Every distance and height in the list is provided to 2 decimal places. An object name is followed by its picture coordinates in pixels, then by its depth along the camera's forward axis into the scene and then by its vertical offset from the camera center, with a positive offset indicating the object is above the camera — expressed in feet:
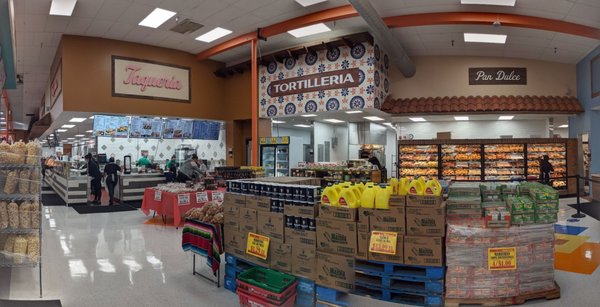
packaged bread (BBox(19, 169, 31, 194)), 12.82 -0.86
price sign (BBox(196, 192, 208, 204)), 24.29 -2.72
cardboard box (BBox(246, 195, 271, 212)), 12.10 -1.59
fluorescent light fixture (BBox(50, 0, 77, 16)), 25.54 +10.99
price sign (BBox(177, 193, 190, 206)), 23.65 -2.77
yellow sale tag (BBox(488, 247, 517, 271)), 11.26 -3.27
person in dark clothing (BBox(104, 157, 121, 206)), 34.55 -1.69
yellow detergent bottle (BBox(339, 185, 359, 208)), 10.78 -1.31
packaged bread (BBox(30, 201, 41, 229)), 12.73 -1.97
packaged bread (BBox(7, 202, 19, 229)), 12.50 -1.98
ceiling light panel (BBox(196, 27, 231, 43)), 32.76 +11.45
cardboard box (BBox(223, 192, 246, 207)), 12.99 -1.56
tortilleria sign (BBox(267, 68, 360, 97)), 33.04 +7.23
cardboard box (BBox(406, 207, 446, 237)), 10.68 -1.98
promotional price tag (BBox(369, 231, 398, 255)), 10.57 -2.55
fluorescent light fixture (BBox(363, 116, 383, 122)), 37.76 +3.97
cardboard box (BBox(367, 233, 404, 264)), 10.74 -3.03
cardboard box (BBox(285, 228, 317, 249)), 10.89 -2.52
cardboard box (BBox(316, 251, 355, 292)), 10.23 -3.34
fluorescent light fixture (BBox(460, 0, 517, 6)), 24.30 +10.40
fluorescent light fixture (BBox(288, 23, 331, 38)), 30.76 +11.09
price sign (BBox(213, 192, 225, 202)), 25.08 -2.73
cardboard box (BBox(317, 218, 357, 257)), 10.61 -2.41
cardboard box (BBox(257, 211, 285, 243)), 11.51 -2.26
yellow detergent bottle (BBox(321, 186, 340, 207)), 11.00 -1.23
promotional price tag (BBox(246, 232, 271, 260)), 11.71 -2.95
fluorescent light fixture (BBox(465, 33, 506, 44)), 30.27 +9.99
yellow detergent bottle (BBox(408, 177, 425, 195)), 10.94 -1.00
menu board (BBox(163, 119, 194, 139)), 40.11 +3.21
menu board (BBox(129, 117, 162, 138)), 37.60 +3.19
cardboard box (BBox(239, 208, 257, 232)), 12.47 -2.23
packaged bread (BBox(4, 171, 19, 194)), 12.60 -0.85
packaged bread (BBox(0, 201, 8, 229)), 12.38 -1.95
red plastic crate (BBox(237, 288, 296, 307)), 9.64 -3.98
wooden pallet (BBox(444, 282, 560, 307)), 11.25 -4.59
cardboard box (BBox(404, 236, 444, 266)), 10.69 -2.85
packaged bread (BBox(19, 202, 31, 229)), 12.64 -2.04
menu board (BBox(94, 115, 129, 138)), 35.35 +3.20
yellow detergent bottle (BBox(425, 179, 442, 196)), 10.85 -1.03
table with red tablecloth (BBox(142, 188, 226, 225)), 23.66 -3.20
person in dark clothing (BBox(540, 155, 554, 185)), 33.68 -1.23
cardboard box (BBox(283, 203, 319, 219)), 11.05 -1.71
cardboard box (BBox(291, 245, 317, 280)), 10.72 -3.18
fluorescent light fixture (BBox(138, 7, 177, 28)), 28.37 +11.42
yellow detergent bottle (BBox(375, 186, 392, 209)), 10.78 -1.31
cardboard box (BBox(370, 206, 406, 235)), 10.73 -1.93
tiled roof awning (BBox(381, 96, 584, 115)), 33.06 +4.69
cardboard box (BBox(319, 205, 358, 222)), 10.71 -1.71
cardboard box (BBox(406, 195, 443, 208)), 10.63 -1.35
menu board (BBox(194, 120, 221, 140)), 42.32 +3.26
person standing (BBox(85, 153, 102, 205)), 34.76 -1.66
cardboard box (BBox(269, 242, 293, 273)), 11.25 -3.18
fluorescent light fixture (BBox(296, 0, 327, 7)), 26.30 +11.29
